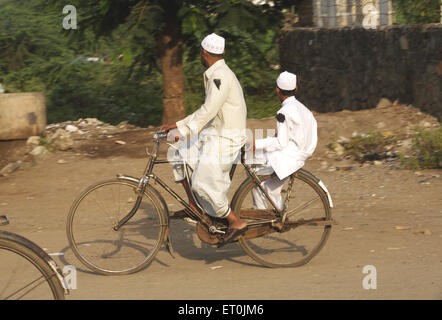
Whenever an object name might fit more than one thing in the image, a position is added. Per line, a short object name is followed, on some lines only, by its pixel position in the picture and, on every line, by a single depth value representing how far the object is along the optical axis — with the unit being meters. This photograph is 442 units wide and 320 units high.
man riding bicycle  7.96
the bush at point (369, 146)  14.21
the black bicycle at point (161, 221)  8.16
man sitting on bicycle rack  8.28
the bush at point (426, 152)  12.89
